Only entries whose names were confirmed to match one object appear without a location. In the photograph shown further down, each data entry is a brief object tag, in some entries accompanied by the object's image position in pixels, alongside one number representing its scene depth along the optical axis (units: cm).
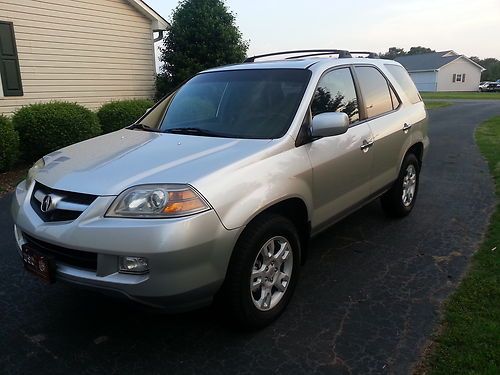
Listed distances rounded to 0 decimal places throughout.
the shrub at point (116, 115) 1016
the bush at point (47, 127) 818
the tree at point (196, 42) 1320
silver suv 249
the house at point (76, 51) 959
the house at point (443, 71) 5841
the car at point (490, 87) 5706
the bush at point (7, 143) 739
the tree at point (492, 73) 7762
